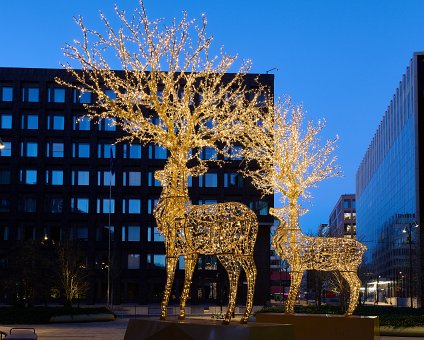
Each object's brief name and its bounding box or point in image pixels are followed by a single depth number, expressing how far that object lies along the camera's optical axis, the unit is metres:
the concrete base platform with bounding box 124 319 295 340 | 13.29
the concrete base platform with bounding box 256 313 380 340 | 19.12
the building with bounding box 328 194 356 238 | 192.88
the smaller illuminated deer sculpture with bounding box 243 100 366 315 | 20.42
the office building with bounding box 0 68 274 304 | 83.25
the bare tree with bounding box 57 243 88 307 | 52.67
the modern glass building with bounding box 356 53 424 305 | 95.38
